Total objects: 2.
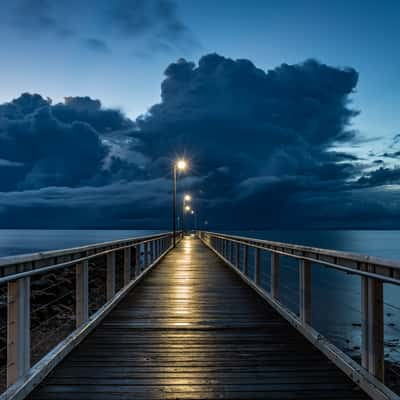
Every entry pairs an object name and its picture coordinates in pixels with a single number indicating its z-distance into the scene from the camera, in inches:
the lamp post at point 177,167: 919.0
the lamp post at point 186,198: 1899.5
